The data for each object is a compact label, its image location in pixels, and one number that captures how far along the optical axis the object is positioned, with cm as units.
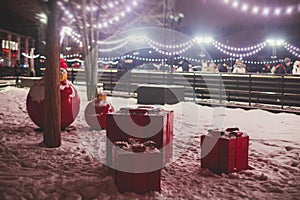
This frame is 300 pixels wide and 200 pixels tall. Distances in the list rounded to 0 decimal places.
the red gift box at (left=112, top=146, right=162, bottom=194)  407
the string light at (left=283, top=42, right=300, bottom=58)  2362
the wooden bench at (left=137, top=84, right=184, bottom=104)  1302
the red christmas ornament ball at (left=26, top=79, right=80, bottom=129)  734
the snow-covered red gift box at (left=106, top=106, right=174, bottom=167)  531
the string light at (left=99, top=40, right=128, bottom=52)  3082
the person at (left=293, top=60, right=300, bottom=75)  1562
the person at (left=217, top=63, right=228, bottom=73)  2016
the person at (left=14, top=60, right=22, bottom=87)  2225
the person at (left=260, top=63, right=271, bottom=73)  2088
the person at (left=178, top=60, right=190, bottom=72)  2166
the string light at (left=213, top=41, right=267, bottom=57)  2515
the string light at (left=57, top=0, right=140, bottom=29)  1617
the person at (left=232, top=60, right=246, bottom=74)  1812
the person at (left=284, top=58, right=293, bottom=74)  1602
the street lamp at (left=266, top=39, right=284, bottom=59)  2350
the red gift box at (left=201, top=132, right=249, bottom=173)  493
